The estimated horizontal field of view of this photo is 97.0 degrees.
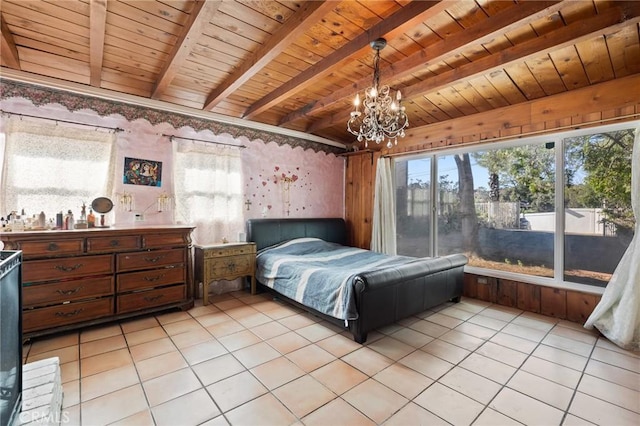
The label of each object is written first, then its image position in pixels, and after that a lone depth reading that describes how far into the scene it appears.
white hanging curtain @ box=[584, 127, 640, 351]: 2.50
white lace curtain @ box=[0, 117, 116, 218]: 2.68
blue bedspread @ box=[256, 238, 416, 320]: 2.70
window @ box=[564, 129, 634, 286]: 2.90
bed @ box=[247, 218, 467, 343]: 2.58
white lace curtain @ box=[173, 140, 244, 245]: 3.68
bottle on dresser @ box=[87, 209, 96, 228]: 2.93
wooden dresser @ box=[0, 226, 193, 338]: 2.44
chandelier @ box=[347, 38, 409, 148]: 2.35
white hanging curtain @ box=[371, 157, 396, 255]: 4.64
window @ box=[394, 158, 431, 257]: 4.43
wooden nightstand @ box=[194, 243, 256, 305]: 3.48
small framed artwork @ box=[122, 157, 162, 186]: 3.31
